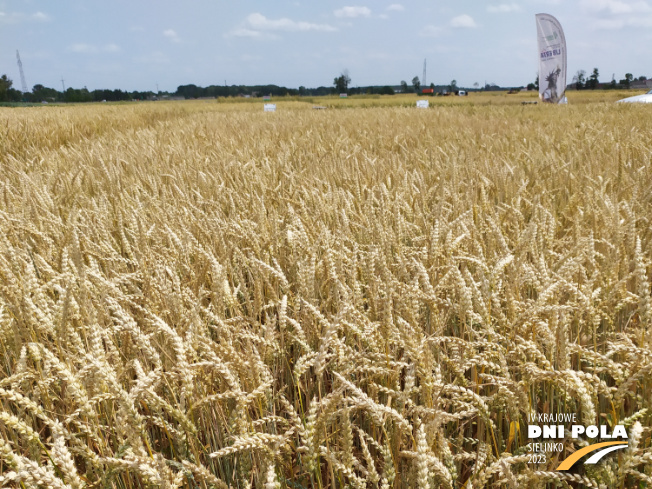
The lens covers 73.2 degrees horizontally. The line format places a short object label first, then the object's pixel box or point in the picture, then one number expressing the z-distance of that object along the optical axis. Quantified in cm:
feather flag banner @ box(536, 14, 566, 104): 1395
